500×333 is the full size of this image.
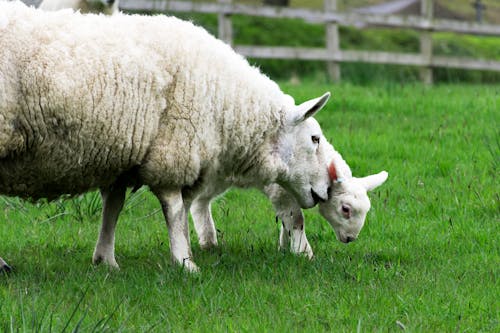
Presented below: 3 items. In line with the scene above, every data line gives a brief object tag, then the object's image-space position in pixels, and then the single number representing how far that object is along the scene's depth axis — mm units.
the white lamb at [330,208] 12212
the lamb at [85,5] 14547
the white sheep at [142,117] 10109
